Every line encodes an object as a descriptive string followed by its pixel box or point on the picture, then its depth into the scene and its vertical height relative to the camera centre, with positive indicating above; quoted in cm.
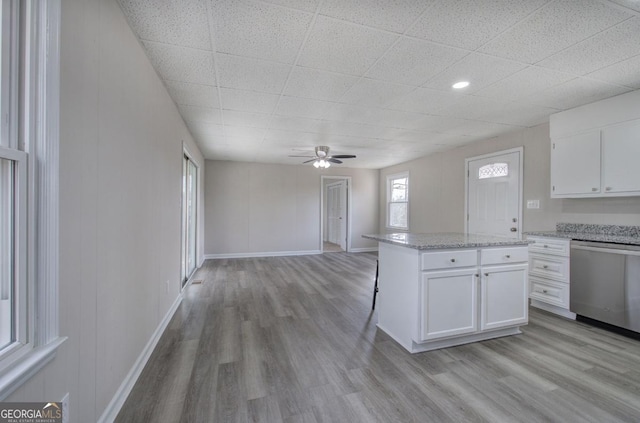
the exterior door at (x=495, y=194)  401 +28
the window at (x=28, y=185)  86 +9
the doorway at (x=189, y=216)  400 -10
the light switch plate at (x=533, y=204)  372 +11
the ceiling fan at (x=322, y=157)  487 +99
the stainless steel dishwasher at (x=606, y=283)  249 -71
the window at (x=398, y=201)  652 +26
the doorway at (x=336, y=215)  732 -11
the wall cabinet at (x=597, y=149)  269 +70
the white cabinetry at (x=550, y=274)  297 -74
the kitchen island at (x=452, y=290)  218 -69
